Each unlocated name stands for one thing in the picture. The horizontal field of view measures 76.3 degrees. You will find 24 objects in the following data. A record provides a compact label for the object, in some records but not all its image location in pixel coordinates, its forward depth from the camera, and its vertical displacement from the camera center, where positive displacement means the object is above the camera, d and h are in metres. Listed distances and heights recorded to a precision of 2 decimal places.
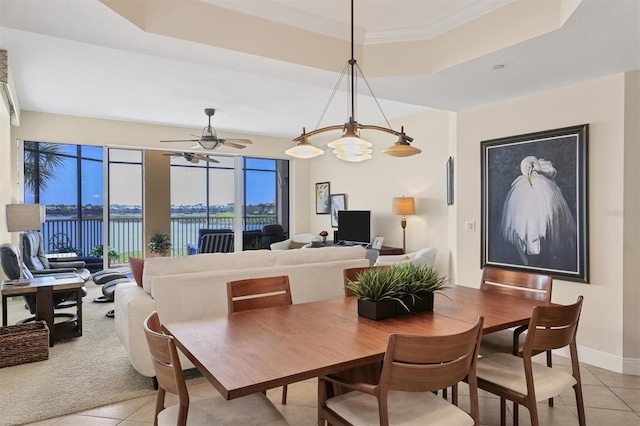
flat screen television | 6.67 -0.28
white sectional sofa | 2.97 -0.60
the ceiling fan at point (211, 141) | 5.94 +1.02
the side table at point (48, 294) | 3.77 -0.79
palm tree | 7.24 +0.88
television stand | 4.64 -0.60
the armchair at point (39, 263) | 5.07 -0.68
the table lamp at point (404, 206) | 5.91 +0.05
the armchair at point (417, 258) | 4.57 -0.57
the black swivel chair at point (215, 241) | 7.78 -0.59
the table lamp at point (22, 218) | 3.92 -0.06
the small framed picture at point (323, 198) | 8.13 +0.24
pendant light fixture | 2.41 +0.41
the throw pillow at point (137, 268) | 3.36 -0.48
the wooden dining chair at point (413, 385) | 1.52 -0.69
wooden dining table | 1.47 -0.58
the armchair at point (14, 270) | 4.28 -0.62
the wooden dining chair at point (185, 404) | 1.50 -0.83
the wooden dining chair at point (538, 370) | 1.93 -0.85
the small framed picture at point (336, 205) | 7.68 +0.09
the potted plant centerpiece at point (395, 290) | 2.14 -0.44
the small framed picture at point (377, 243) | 6.38 -0.53
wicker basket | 3.30 -1.10
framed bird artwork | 3.52 +0.05
